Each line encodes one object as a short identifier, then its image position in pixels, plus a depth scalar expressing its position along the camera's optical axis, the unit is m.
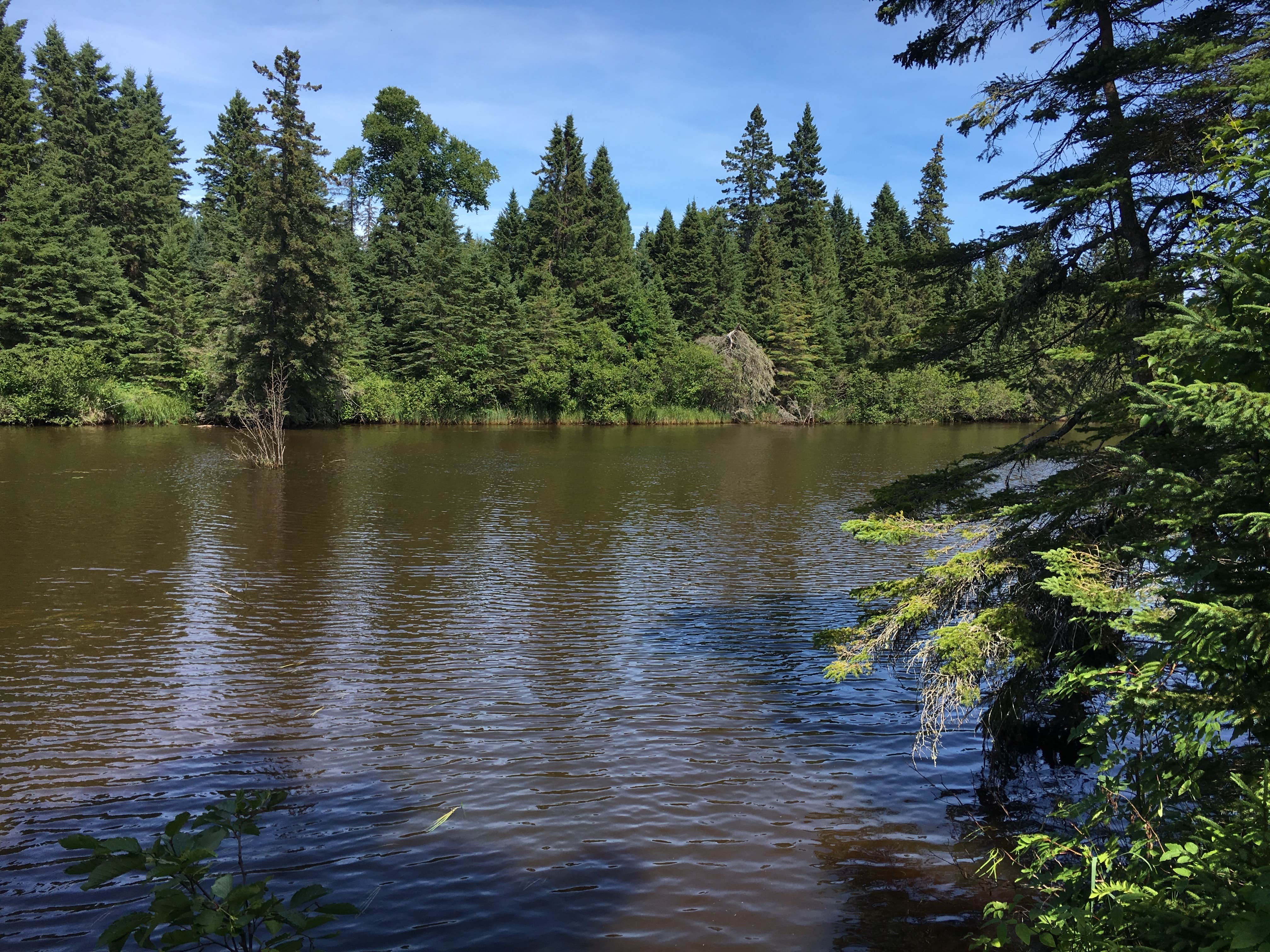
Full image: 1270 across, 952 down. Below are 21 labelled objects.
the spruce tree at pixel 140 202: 48.47
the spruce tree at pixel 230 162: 53.91
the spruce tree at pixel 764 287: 61.91
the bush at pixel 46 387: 36.75
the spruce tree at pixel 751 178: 77.25
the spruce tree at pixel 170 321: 43.09
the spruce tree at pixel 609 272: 57.59
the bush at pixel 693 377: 54.97
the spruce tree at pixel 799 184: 76.69
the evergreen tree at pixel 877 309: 65.31
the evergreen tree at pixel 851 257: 70.81
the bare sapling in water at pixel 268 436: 26.28
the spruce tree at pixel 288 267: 37.91
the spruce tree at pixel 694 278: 62.31
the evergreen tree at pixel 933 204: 71.50
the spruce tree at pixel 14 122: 42.91
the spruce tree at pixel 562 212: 60.12
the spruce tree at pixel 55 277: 38.84
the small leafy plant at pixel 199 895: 2.58
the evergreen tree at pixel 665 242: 64.00
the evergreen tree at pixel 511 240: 64.25
